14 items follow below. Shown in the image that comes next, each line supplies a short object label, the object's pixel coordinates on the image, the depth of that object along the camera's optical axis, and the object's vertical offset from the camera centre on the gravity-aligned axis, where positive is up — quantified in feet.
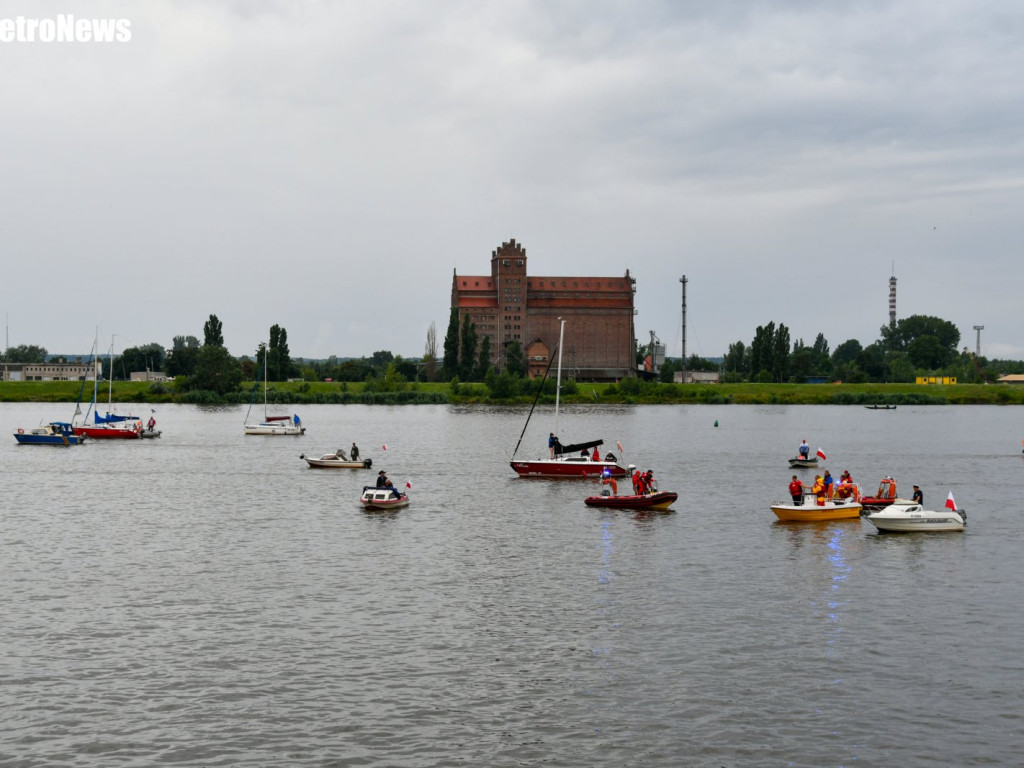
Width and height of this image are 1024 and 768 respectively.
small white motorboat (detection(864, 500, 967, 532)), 178.50 -19.02
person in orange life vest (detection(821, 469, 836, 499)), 200.04 -15.42
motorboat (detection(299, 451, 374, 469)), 293.84 -19.16
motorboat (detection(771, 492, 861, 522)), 191.01 -19.10
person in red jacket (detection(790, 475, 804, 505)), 192.32 -15.96
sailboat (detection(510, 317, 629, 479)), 268.82 -17.39
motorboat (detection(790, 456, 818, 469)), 306.16 -16.81
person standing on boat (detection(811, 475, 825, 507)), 193.47 -15.94
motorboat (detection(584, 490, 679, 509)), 205.77 -19.77
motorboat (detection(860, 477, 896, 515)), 196.61 -17.30
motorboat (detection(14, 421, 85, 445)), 383.24 -18.36
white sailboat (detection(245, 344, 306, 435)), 447.42 -15.57
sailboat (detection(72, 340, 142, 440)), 416.24 -16.98
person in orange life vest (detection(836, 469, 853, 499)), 200.64 -16.06
